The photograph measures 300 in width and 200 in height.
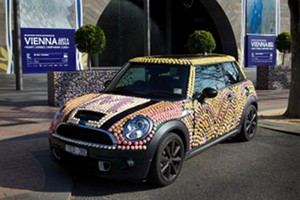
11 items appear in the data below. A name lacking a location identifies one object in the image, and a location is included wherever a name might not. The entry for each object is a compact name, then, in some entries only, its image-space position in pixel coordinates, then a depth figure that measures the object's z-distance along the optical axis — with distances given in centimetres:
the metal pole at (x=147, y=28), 1309
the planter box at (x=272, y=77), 1562
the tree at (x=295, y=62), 934
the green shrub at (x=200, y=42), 1377
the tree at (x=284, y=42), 1580
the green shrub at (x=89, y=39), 1091
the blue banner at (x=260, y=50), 2241
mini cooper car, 436
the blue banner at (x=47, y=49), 1577
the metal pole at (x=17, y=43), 1322
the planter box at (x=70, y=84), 1019
